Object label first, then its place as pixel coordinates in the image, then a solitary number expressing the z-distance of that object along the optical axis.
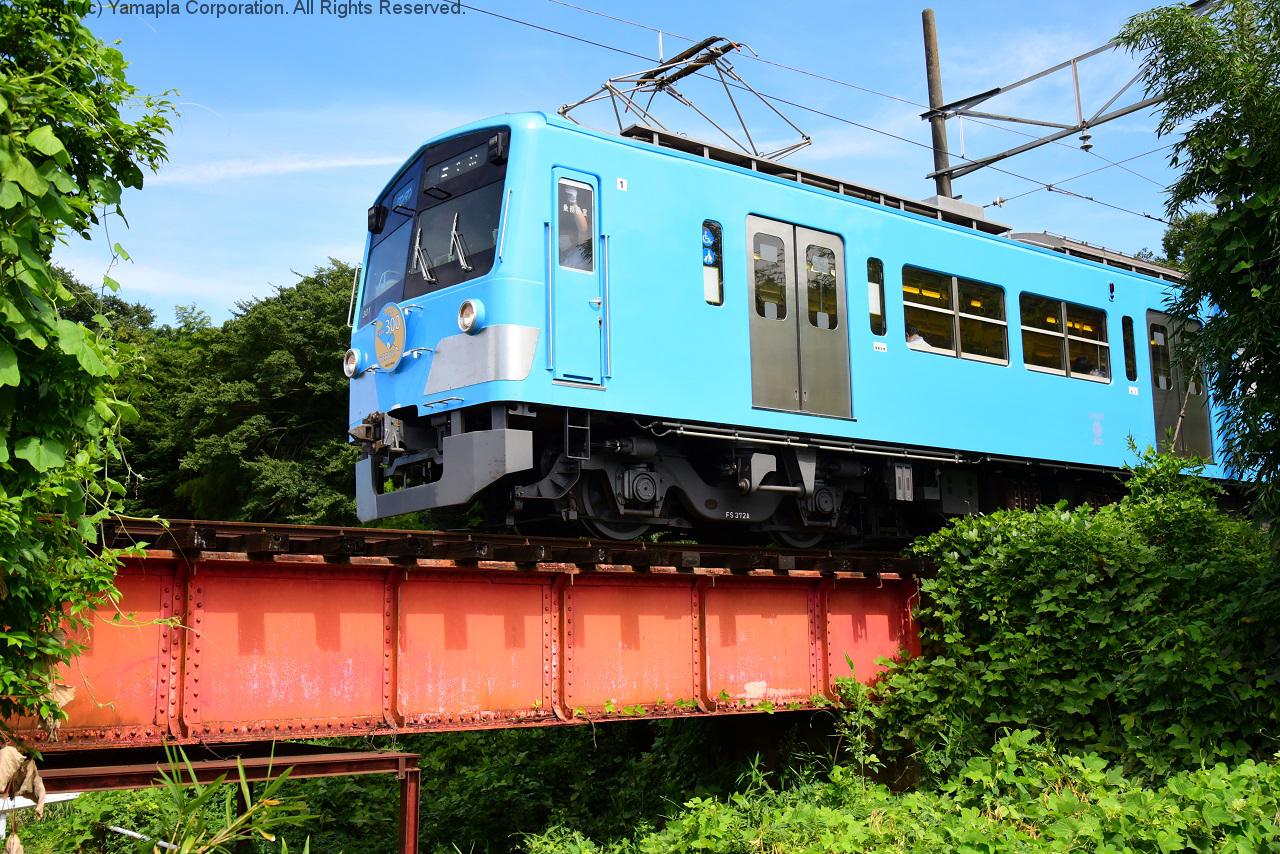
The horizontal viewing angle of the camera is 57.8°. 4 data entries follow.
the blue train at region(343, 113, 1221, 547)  8.84
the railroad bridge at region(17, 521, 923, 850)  6.95
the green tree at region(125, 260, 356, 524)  25.44
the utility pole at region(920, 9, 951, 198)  16.83
